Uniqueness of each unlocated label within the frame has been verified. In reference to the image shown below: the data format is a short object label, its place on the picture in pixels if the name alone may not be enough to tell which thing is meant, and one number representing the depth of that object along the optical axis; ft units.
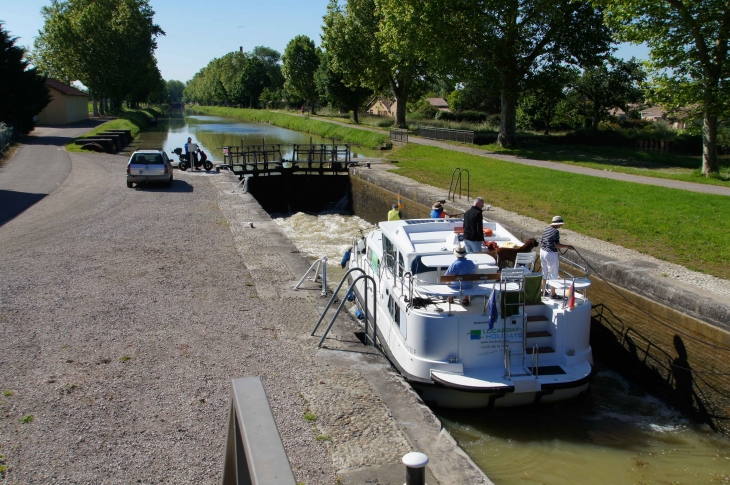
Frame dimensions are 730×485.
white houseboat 29.55
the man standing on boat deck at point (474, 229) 34.04
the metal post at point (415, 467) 12.22
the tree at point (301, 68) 286.87
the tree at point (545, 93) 114.73
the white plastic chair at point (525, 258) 32.24
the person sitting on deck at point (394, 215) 44.68
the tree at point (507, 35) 107.04
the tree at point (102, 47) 232.53
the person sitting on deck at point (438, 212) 44.06
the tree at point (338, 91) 216.74
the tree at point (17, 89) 129.08
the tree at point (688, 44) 70.64
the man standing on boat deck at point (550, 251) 34.22
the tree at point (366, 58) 173.17
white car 75.82
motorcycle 95.45
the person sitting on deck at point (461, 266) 31.07
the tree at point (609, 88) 152.35
